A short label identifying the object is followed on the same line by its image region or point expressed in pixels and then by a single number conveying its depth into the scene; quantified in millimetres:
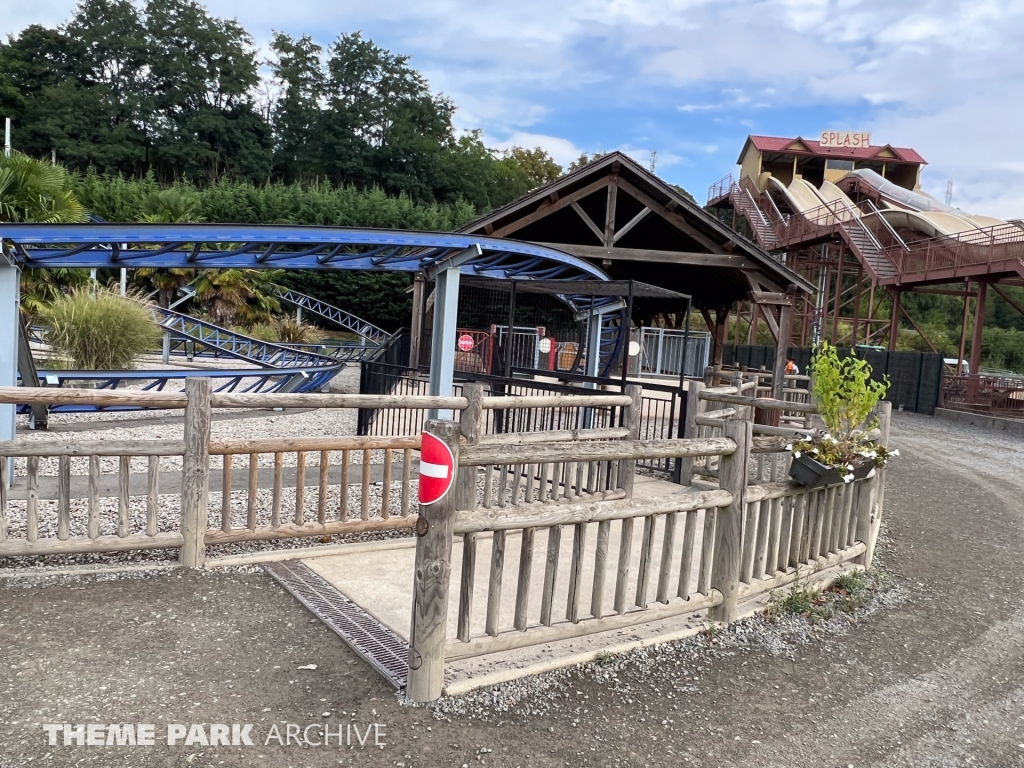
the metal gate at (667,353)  24750
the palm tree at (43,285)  17125
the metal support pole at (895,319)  26931
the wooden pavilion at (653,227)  14531
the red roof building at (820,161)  48969
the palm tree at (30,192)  15395
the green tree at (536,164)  65188
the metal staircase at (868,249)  28172
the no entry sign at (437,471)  3100
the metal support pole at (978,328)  22258
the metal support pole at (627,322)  9750
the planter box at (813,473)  4520
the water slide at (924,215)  31062
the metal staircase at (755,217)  38438
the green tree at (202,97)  52469
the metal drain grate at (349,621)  3527
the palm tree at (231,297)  27047
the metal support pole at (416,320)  15151
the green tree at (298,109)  56938
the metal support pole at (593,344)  13583
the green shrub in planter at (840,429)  4614
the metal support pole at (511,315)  10631
